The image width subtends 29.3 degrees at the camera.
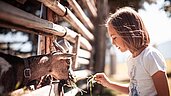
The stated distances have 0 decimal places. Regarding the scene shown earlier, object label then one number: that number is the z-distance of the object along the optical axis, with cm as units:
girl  204
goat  263
